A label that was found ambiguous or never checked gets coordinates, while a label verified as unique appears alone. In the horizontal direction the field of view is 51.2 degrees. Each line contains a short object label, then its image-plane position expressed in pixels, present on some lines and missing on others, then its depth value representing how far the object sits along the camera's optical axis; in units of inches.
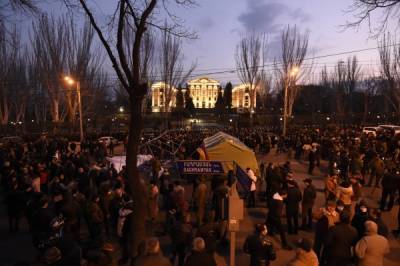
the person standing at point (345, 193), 409.7
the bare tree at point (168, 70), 1900.8
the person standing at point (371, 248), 253.9
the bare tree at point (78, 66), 1721.2
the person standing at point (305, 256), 228.7
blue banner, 478.9
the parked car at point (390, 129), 1280.8
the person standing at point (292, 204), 409.7
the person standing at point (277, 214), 374.0
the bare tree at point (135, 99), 311.6
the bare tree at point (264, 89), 2753.7
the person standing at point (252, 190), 538.1
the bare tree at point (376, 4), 369.2
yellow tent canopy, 639.1
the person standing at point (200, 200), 423.8
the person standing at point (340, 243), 277.3
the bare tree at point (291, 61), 1868.8
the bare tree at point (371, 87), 2628.0
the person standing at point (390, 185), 489.1
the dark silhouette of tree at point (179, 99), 3776.8
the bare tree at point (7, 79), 1684.3
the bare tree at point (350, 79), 2500.0
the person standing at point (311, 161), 826.8
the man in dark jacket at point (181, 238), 308.2
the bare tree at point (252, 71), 2053.4
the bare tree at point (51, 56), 1732.3
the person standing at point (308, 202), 424.2
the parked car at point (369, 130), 1374.6
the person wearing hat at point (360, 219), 323.9
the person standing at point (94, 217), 366.3
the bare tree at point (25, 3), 340.7
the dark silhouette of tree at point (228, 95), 4382.4
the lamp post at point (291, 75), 1603.1
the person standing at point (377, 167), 626.8
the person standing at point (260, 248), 277.1
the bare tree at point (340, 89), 2485.2
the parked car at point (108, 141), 1204.5
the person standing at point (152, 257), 217.0
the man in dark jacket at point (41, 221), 324.5
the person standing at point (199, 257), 236.7
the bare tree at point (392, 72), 1669.5
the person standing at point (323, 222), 319.0
